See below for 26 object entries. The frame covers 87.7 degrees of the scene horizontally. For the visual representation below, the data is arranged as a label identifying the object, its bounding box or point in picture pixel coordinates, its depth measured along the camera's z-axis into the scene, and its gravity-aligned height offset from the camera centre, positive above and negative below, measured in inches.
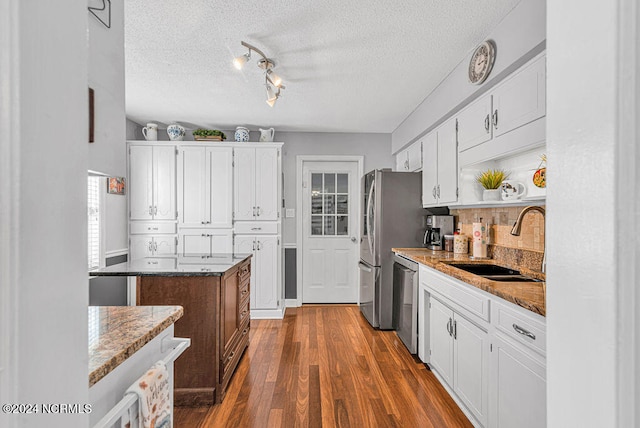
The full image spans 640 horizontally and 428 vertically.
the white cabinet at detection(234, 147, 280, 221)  165.2 +14.2
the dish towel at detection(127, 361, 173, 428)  36.8 -21.5
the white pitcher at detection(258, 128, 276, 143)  169.3 +40.5
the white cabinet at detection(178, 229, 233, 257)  163.6 -13.5
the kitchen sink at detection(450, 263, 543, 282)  94.4 -16.5
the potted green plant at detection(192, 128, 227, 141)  164.2 +39.2
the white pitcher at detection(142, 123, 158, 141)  164.9 +40.7
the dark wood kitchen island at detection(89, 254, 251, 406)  87.4 -27.4
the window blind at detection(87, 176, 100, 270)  142.0 -3.9
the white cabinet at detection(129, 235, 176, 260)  163.6 -15.4
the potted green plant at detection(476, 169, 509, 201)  95.7 +9.2
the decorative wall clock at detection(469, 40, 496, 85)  82.8 +39.8
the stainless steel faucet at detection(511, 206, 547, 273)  75.6 -1.2
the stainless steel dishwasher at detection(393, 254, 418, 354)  116.2 -32.7
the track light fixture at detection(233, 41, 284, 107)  89.6 +44.9
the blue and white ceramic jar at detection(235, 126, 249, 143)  166.9 +40.0
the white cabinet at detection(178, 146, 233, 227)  163.8 +13.6
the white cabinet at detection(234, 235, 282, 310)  163.5 -27.1
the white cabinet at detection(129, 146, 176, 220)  162.9 +15.0
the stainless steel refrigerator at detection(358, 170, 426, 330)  142.1 -4.7
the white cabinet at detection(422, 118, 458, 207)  111.1 +17.6
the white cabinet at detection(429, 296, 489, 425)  71.8 -35.3
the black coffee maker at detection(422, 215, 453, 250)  135.7 -6.1
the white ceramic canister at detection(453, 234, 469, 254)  121.7 -11.0
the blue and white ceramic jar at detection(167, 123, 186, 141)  164.7 +40.8
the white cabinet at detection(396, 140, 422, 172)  147.6 +27.2
